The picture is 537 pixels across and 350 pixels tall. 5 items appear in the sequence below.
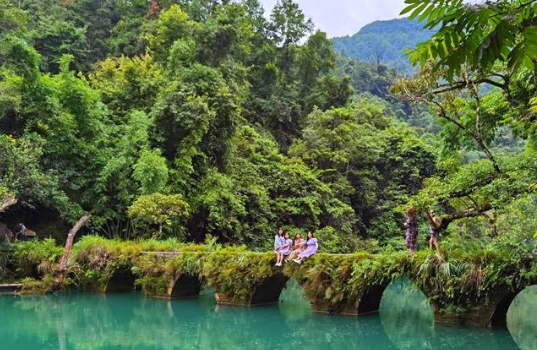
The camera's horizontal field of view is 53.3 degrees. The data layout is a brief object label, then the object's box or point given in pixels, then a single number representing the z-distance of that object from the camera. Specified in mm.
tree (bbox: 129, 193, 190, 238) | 17188
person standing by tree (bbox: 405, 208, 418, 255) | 12188
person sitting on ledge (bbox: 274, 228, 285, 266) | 13523
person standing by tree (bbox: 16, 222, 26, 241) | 18891
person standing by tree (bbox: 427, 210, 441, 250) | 10586
